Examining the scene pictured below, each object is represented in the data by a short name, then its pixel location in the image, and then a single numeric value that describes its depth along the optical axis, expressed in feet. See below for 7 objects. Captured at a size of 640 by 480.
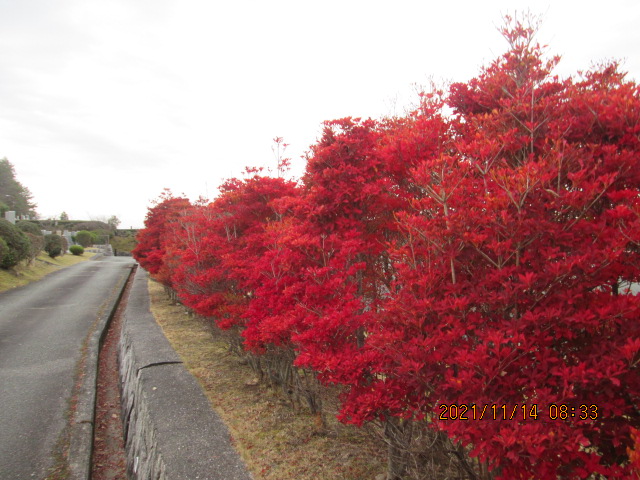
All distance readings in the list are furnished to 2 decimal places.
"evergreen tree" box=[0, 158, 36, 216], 168.45
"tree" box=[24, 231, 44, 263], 71.13
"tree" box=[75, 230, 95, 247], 152.35
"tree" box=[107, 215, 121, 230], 193.75
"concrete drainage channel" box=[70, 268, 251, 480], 12.09
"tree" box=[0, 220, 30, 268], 61.26
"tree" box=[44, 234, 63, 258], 97.30
